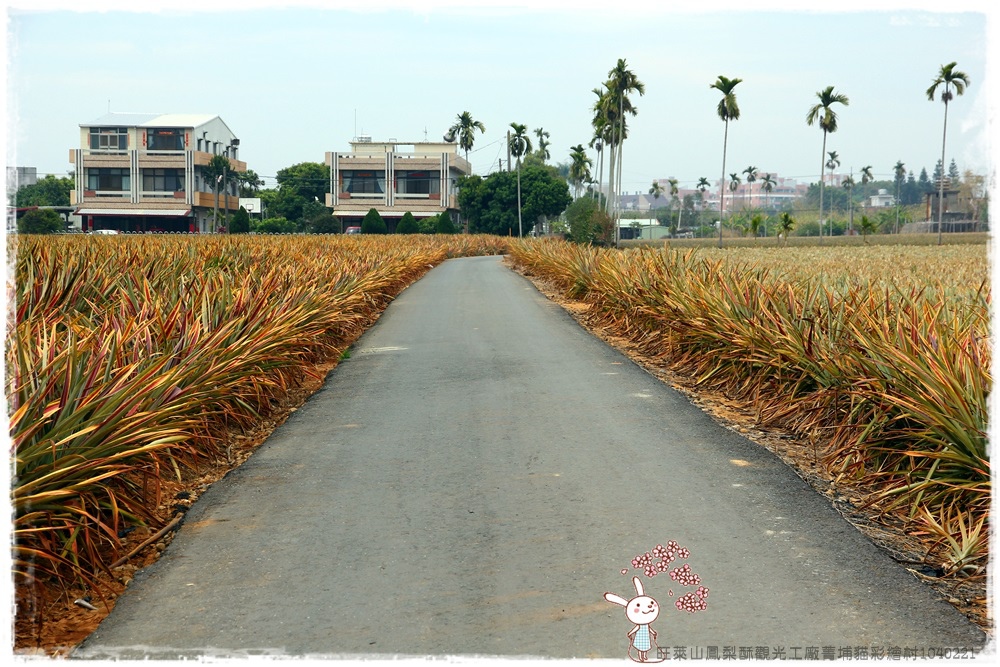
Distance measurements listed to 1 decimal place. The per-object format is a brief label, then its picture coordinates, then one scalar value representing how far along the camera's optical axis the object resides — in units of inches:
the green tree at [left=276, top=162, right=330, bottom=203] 4276.6
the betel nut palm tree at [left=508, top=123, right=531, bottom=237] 3698.3
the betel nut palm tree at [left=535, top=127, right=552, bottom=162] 5585.6
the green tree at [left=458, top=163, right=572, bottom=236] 3587.6
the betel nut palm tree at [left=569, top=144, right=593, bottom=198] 4899.1
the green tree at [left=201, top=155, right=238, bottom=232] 3379.4
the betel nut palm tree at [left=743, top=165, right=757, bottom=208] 6851.4
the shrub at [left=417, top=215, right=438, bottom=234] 3233.3
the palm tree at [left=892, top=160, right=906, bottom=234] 6545.3
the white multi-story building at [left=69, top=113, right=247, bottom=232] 3506.4
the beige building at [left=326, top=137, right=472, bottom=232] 3927.2
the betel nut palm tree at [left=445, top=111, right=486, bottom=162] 4805.6
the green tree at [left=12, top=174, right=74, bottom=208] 3666.3
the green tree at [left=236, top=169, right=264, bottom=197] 4462.1
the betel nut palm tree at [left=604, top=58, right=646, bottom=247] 2800.2
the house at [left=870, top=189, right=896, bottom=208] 7421.3
